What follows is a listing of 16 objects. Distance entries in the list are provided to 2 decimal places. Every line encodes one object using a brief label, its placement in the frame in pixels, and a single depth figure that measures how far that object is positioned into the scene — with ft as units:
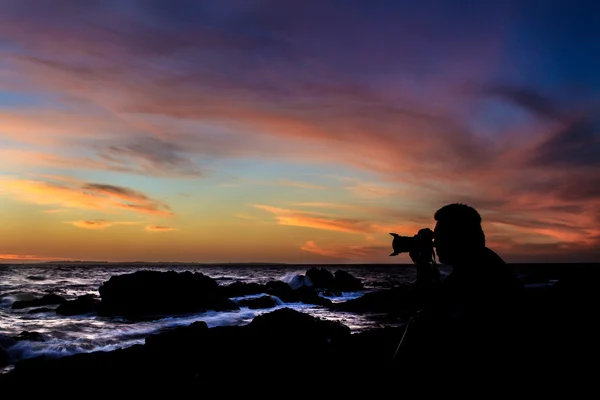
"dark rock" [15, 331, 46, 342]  56.70
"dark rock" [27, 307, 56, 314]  92.77
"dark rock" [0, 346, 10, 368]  46.79
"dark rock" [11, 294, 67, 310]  103.71
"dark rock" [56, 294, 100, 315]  90.39
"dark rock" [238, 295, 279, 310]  106.73
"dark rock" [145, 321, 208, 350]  39.73
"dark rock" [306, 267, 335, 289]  187.84
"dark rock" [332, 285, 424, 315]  101.35
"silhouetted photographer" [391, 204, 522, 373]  8.96
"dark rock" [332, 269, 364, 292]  182.40
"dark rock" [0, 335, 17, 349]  52.46
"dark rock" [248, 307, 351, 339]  41.78
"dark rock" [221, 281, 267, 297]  137.59
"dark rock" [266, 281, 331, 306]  122.21
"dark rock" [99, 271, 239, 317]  92.15
